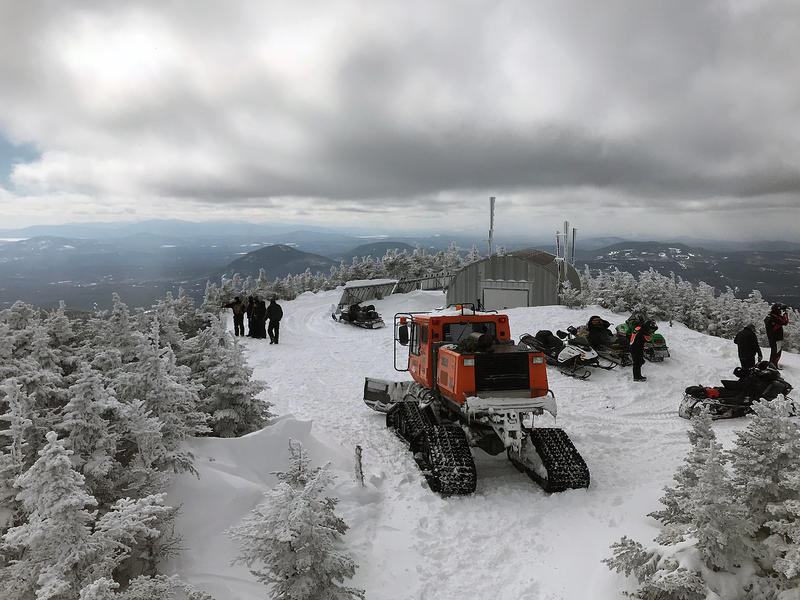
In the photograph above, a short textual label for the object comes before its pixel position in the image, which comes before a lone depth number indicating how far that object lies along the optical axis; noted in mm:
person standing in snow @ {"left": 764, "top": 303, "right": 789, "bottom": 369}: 11922
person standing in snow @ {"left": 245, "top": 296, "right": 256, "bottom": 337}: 20391
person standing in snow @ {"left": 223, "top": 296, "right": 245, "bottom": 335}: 20328
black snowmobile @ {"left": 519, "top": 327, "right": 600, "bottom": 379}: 12875
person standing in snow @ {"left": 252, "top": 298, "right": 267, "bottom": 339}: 20266
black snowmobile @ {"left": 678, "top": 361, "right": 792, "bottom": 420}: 9320
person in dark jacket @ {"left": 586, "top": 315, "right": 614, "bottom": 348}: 13906
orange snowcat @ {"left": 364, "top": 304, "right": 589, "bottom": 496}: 6711
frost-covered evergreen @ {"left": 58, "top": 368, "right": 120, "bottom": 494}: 4688
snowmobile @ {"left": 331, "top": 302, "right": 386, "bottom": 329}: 22797
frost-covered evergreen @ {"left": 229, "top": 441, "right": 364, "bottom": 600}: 3813
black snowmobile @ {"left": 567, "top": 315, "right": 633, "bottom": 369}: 13250
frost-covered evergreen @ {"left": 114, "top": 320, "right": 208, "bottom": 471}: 5734
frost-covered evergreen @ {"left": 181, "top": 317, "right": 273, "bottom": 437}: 7527
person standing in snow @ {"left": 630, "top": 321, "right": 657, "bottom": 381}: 11820
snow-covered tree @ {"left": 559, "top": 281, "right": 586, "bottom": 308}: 19703
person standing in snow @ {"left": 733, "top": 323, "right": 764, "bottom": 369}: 11133
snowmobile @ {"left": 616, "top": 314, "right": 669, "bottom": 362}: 13208
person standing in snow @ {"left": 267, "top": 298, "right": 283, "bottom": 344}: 19250
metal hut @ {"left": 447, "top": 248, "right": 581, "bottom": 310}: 24172
